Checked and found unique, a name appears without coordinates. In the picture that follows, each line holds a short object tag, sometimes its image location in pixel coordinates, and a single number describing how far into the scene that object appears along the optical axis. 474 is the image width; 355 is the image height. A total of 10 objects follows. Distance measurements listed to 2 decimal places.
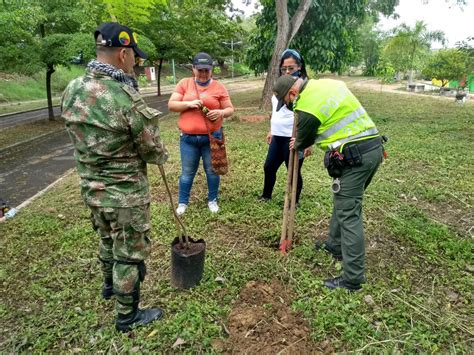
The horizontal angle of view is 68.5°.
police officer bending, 2.60
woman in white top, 3.51
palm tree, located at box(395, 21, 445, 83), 25.79
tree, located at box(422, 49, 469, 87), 25.18
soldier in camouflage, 2.01
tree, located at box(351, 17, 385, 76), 42.25
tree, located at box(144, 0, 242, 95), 14.53
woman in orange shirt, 3.66
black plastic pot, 2.82
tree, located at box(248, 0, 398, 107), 10.34
